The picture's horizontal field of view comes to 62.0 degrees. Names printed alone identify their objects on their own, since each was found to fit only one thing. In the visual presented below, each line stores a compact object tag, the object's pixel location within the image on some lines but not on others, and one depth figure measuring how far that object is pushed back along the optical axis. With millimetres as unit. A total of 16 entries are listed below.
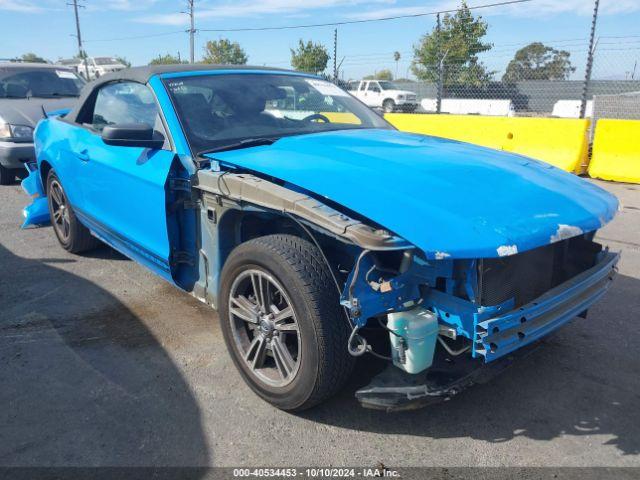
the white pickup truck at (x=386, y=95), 26980
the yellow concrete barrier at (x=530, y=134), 8578
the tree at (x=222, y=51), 48094
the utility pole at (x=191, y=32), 32384
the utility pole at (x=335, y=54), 14677
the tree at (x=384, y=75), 72875
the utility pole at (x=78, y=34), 47312
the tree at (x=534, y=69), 18016
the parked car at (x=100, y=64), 36169
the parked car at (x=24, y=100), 7793
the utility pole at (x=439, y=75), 13033
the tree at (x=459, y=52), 15078
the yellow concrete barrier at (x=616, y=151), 8172
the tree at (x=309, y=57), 33406
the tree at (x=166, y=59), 44953
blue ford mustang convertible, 2207
